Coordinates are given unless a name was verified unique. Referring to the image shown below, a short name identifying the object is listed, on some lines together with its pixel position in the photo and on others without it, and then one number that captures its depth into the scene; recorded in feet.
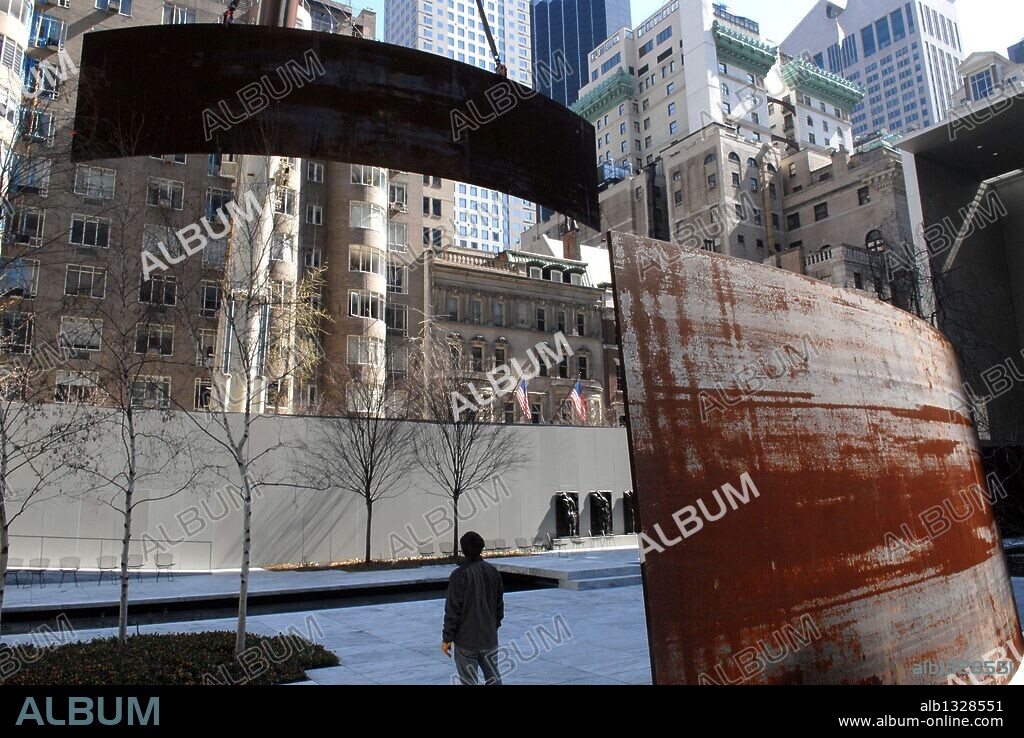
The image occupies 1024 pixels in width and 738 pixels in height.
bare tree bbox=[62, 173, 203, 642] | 38.04
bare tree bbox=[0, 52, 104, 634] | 22.06
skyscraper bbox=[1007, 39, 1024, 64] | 627.26
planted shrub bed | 24.93
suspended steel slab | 14.37
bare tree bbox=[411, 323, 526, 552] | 85.35
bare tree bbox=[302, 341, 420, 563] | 76.69
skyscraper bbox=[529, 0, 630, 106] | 581.90
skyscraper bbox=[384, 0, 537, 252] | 495.82
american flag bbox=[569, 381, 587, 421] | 118.73
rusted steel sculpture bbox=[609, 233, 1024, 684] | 15.89
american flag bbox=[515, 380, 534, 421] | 107.96
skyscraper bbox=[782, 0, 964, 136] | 562.66
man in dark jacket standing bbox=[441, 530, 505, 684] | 19.31
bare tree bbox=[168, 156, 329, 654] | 31.63
